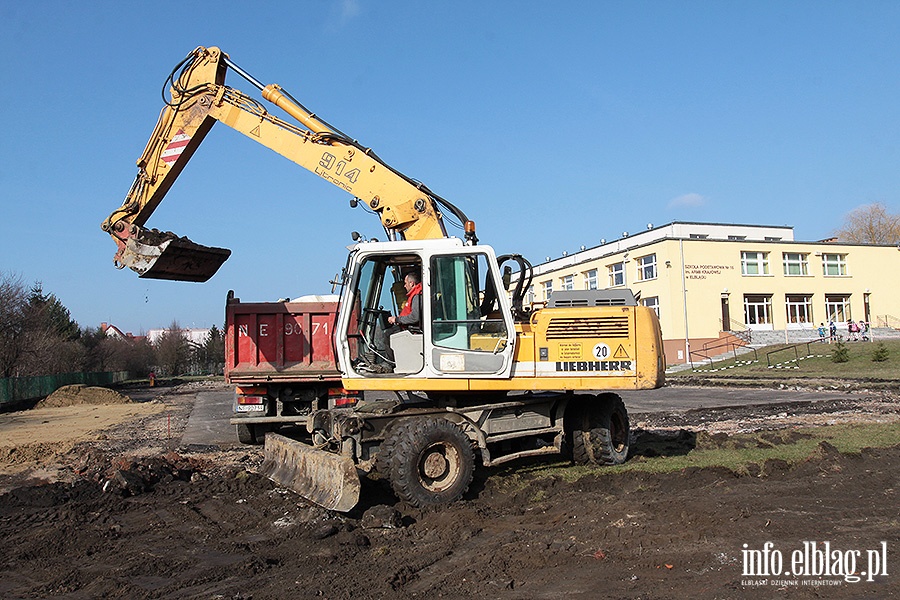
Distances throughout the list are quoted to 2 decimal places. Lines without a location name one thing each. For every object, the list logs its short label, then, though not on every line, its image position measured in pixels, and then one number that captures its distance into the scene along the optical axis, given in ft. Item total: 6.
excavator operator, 27.43
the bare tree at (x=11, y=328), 125.49
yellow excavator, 26.13
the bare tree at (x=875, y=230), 235.40
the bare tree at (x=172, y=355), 276.82
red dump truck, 41.60
